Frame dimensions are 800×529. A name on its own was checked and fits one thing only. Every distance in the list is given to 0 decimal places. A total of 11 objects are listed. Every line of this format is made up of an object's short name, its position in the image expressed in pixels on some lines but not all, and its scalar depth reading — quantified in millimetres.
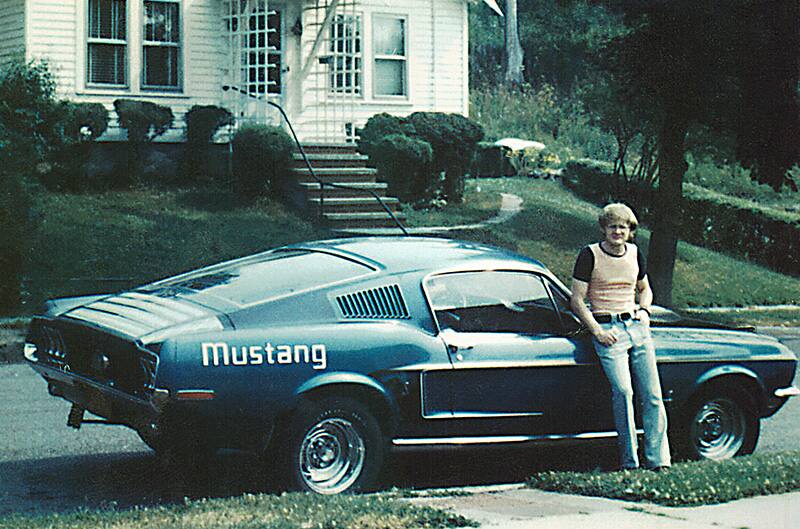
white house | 24578
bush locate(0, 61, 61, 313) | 16625
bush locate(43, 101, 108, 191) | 23000
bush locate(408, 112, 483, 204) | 26484
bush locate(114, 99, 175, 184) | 23703
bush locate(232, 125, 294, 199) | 23766
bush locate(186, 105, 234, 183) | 24531
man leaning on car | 8781
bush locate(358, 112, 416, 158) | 26141
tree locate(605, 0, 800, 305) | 19859
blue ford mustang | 7801
